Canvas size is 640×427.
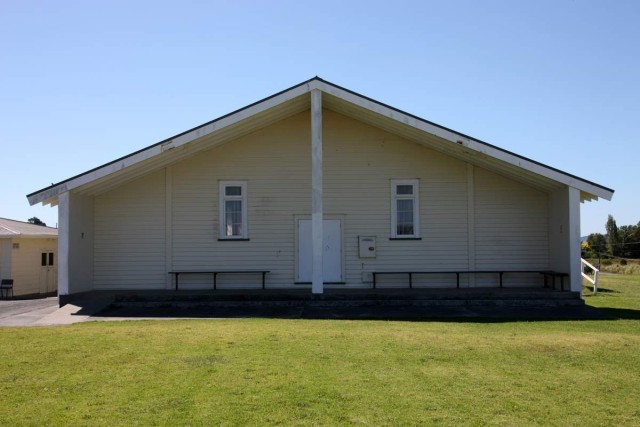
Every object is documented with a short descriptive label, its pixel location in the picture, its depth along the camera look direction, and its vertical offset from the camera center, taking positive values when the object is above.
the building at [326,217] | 17.31 +0.74
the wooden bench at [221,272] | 17.03 -0.79
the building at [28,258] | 23.05 -0.53
